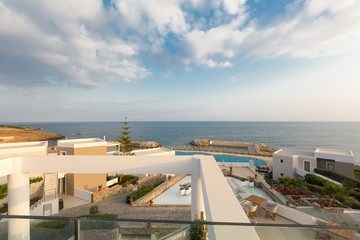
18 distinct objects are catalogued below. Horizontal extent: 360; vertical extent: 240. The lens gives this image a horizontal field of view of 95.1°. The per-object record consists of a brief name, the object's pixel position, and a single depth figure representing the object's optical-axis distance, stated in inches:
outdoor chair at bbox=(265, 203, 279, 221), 278.4
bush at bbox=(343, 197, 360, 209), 342.4
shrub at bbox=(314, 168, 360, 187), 468.8
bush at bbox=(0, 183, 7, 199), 316.2
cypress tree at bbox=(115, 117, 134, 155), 692.4
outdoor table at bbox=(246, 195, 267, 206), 292.5
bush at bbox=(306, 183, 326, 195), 398.0
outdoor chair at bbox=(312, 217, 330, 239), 55.9
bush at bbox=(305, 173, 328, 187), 440.0
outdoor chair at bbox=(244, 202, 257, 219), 283.4
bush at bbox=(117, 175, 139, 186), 529.3
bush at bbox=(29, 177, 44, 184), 371.6
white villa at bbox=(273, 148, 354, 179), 527.5
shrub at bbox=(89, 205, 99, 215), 336.3
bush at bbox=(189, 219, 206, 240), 63.9
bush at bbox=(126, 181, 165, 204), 399.5
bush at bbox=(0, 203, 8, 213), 299.3
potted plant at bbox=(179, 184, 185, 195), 430.0
